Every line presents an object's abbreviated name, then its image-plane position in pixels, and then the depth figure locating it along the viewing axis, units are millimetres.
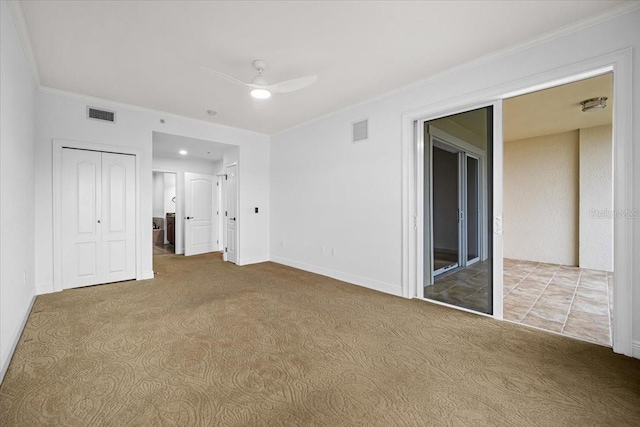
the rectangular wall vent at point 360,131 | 4535
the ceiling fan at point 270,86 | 3029
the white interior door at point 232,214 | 6264
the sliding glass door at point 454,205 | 3658
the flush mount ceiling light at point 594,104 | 4142
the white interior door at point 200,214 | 7620
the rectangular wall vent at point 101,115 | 4438
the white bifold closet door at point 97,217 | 4328
